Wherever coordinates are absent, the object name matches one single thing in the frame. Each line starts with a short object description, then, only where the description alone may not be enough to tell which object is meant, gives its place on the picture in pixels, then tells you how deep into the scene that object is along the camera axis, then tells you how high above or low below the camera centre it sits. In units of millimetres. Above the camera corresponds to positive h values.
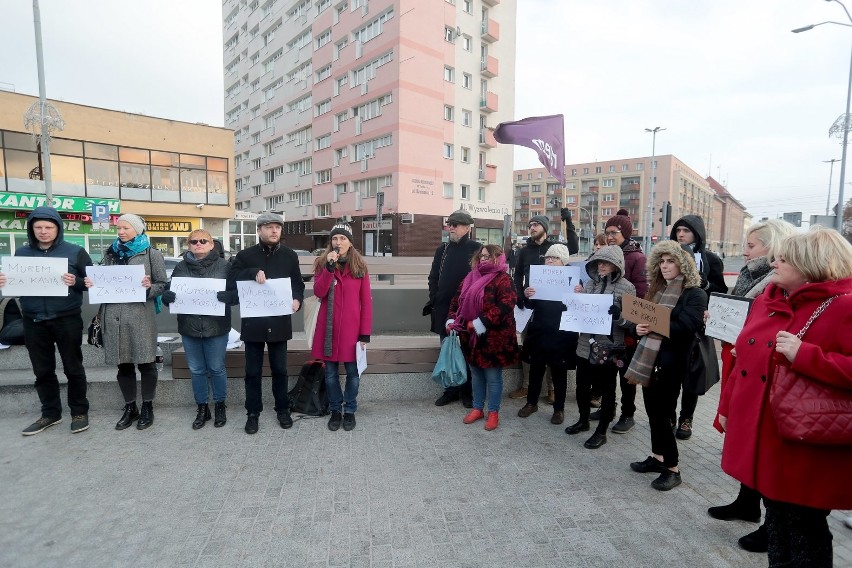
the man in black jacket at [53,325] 4289 -759
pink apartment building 34312 +11049
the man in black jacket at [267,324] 4504 -756
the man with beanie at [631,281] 4590 -323
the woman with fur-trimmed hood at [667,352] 3486 -786
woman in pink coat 4523 -559
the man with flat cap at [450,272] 5164 -268
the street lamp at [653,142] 43531 +11325
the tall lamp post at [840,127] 14493 +4277
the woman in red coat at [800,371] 2006 -626
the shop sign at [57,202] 25500 +2485
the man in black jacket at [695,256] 4551 -72
